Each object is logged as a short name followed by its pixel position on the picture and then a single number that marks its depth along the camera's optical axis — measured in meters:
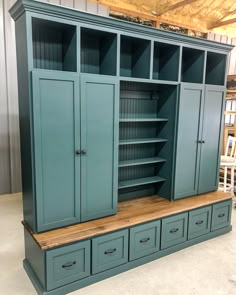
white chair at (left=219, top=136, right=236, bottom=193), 4.23
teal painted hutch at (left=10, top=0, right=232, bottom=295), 2.15
